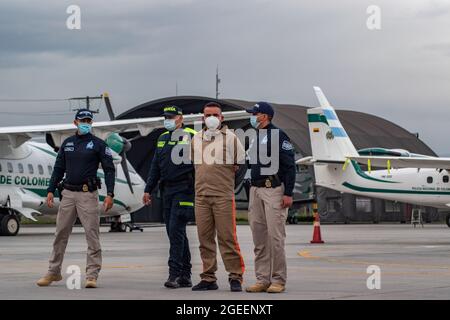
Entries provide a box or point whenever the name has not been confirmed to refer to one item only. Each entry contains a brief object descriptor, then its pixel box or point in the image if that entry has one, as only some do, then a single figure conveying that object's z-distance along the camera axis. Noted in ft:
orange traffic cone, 78.23
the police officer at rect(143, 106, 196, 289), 37.20
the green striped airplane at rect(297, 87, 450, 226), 143.33
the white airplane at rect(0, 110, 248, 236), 96.12
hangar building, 181.27
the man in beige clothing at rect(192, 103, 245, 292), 35.47
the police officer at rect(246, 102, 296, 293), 35.12
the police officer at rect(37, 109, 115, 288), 37.65
